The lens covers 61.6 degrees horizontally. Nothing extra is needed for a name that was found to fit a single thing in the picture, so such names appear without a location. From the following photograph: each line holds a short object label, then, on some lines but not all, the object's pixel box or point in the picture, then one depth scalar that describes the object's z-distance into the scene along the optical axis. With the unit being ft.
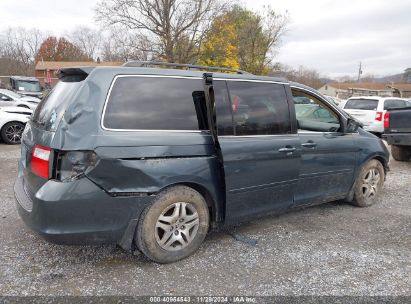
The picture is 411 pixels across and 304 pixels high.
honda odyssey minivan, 8.75
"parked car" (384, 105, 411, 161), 24.04
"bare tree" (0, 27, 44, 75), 174.24
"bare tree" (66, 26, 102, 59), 229.86
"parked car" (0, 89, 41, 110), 40.50
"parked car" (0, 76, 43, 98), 68.35
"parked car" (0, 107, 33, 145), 31.35
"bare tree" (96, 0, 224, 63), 75.10
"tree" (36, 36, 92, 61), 217.36
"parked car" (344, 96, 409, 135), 38.78
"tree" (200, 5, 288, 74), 77.20
